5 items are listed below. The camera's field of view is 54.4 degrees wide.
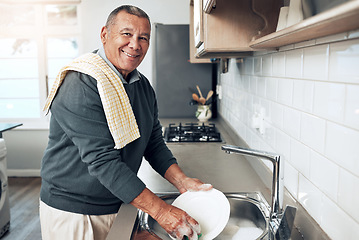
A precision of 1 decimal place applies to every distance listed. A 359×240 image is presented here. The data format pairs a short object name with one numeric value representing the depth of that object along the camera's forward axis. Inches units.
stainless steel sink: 44.5
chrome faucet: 40.9
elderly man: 44.7
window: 167.2
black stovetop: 93.8
